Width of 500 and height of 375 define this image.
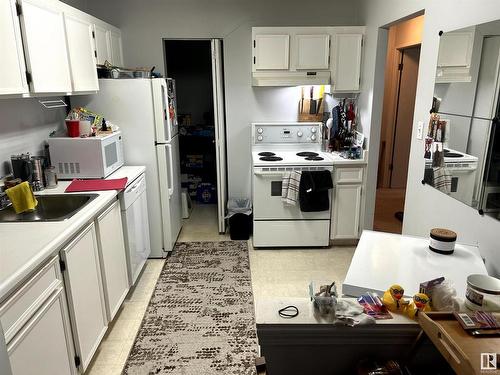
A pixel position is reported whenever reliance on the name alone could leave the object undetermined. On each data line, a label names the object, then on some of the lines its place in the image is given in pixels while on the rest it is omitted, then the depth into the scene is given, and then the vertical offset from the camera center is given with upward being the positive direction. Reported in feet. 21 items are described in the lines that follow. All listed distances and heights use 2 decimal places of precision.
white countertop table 5.15 -2.46
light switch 8.05 -0.69
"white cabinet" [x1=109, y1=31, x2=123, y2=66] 11.70 +1.65
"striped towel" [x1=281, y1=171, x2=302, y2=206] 11.41 -2.65
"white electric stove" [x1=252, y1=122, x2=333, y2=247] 11.57 -3.53
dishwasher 9.04 -3.25
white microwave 8.89 -1.34
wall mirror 5.70 -0.38
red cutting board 8.24 -1.91
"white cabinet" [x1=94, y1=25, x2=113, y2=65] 10.35 +1.58
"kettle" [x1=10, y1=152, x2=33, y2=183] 7.97 -1.42
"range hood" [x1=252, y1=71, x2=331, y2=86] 12.10 +0.66
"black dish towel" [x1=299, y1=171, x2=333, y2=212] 11.43 -2.75
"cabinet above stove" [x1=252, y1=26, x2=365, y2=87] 11.80 +1.34
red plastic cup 9.09 -0.68
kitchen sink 7.62 -2.11
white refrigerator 10.50 -0.88
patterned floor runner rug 7.28 -5.02
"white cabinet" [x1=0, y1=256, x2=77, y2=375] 4.59 -3.04
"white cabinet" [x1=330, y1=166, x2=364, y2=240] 11.82 -3.31
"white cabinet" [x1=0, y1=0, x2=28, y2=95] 6.11 +0.79
